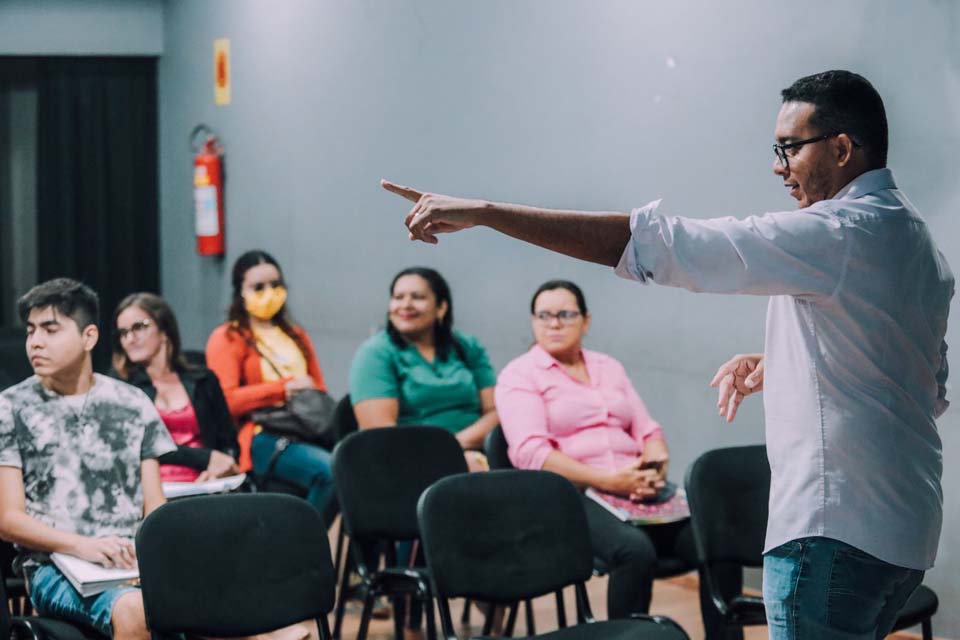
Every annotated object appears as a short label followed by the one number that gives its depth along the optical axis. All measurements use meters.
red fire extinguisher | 7.86
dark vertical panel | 8.02
